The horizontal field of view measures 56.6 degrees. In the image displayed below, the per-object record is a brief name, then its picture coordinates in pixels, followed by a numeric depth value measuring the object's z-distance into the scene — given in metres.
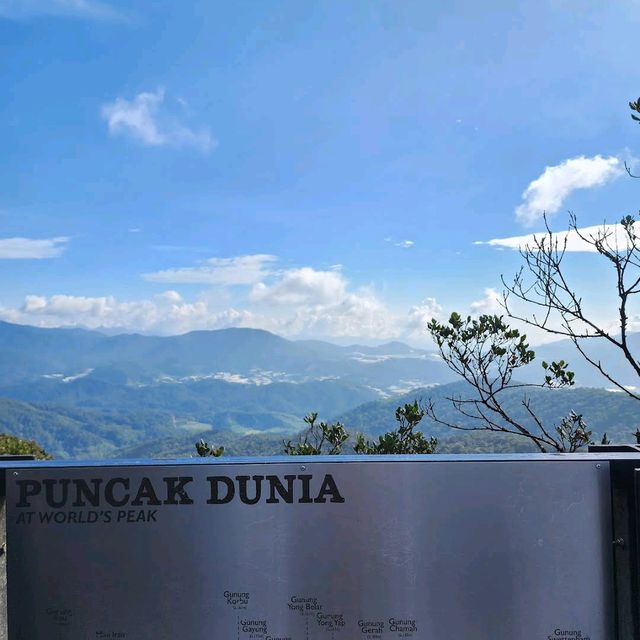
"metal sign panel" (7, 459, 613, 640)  2.04
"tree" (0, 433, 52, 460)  8.53
